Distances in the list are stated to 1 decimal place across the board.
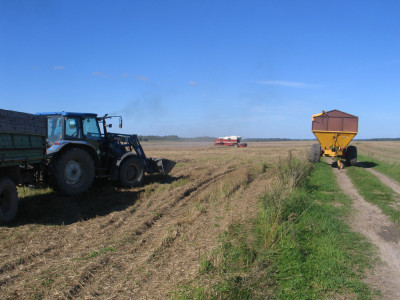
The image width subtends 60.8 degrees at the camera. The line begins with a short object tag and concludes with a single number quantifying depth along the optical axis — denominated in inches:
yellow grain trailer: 731.4
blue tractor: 331.3
